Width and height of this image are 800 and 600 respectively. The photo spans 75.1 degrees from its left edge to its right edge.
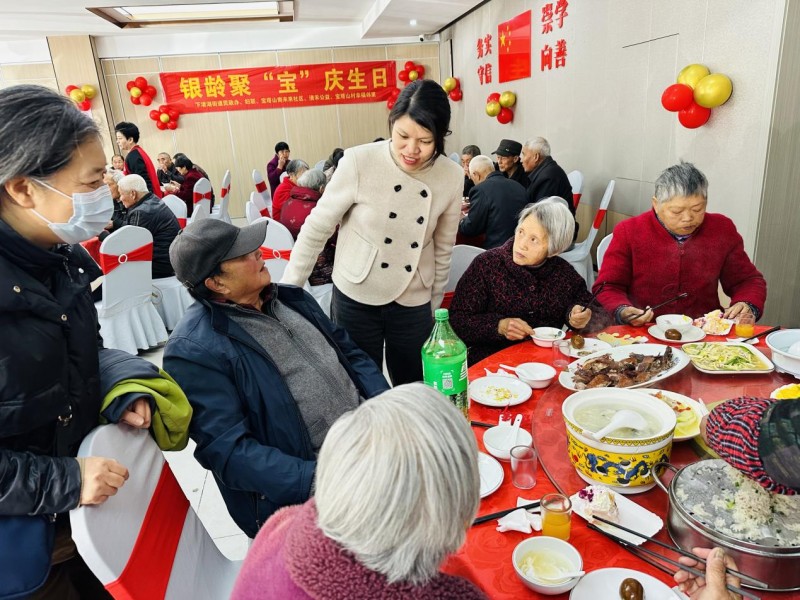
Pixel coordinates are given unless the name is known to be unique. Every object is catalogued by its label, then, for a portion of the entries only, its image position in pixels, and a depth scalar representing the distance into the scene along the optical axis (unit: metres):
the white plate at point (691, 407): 1.14
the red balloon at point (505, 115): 6.61
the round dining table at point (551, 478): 0.89
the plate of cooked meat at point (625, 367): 1.41
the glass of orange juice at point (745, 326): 1.76
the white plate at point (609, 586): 0.82
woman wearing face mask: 0.88
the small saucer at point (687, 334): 1.77
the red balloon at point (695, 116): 3.30
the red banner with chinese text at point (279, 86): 9.17
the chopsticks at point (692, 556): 0.78
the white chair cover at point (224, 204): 6.92
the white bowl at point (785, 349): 1.40
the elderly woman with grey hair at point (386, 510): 0.61
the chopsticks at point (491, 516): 1.00
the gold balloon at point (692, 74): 3.26
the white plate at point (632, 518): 0.94
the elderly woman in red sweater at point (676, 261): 2.07
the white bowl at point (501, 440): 1.19
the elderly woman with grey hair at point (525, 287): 1.93
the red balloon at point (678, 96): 3.32
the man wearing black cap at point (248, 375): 1.27
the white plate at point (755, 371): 1.45
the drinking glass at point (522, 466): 1.10
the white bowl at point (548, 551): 0.83
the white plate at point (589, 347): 1.68
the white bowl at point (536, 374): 1.49
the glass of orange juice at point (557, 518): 0.94
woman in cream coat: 1.78
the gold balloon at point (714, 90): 3.08
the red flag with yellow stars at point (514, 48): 5.88
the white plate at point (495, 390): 1.41
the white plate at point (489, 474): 1.08
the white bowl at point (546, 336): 1.74
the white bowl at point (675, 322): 1.84
